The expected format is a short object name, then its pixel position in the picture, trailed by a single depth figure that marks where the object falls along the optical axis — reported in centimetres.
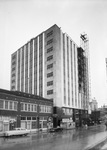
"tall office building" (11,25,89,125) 7200
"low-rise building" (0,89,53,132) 4309
